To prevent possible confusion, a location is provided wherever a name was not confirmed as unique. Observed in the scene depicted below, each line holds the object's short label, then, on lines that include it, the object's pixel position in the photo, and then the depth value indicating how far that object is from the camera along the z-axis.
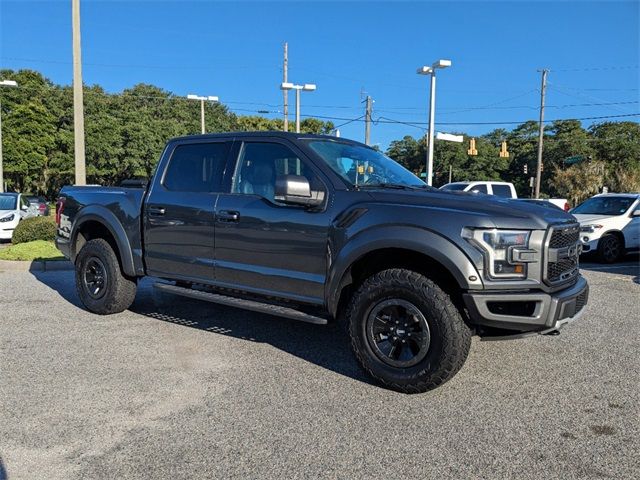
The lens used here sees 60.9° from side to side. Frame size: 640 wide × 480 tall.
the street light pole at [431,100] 18.75
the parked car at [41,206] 17.70
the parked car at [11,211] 13.64
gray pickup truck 3.67
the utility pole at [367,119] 30.14
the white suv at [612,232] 12.01
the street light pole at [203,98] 25.14
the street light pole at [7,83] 21.46
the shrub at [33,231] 11.32
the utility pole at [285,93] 29.70
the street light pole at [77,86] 12.30
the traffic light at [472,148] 33.33
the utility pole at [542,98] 43.32
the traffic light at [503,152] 32.81
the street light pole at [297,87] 22.74
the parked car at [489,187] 17.64
